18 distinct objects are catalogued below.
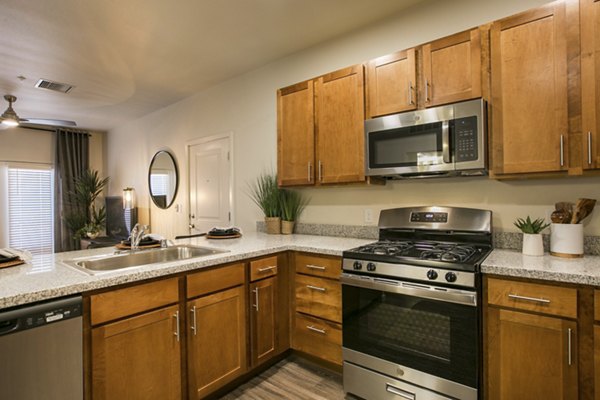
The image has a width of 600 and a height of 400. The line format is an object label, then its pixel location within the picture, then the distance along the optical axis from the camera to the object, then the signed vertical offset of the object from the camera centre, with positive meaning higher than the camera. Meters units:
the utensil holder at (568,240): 1.64 -0.24
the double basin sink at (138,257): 1.87 -0.38
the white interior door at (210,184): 3.77 +0.20
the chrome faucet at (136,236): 2.17 -0.24
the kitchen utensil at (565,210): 1.69 -0.08
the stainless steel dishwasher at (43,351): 1.16 -0.59
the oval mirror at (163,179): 4.54 +0.33
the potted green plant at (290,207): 3.00 -0.08
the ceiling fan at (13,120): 3.18 +0.96
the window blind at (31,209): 5.24 -0.11
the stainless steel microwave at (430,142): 1.83 +0.35
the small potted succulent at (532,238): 1.73 -0.24
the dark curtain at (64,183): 5.55 +0.34
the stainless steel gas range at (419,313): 1.58 -0.65
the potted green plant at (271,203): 3.01 -0.04
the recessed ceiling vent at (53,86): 3.53 +1.37
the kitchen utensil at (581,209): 1.66 -0.08
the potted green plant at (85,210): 5.34 -0.15
